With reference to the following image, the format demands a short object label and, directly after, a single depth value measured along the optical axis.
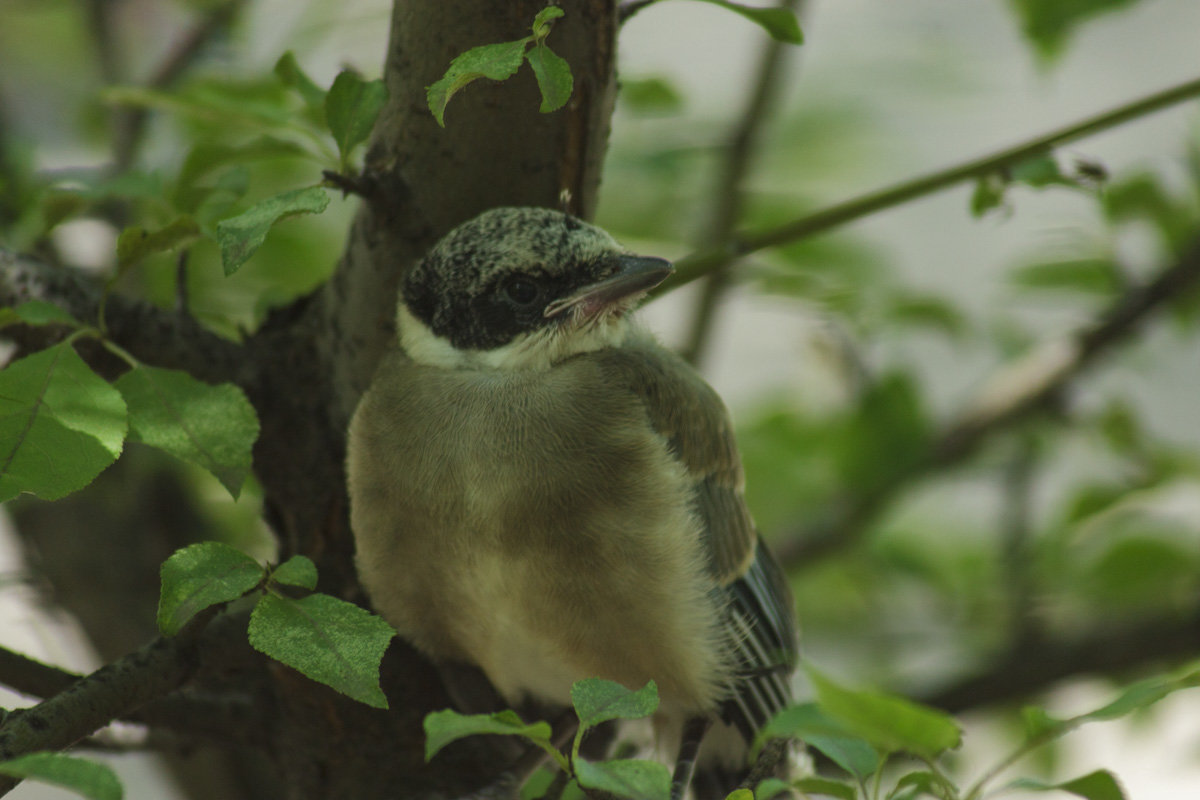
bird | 3.64
